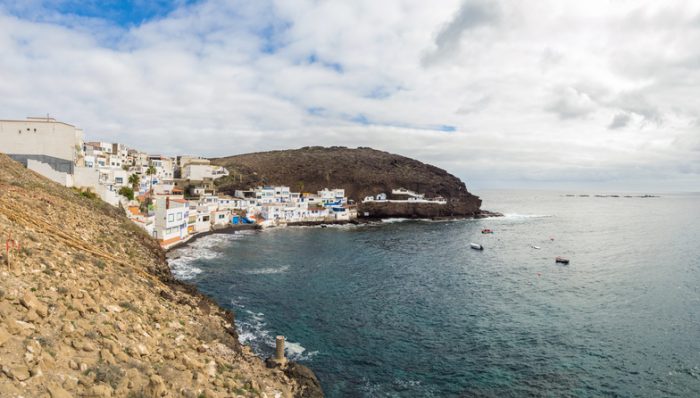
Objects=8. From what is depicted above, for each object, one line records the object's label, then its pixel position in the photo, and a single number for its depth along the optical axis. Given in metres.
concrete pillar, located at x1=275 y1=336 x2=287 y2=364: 23.31
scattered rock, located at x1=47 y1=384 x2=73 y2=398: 9.31
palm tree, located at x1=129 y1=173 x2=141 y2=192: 88.31
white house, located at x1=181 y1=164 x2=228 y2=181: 135.88
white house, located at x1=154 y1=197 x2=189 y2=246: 61.09
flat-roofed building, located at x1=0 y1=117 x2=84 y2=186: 51.72
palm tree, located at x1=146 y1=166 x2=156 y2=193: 112.64
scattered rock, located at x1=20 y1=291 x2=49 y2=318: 12.26
